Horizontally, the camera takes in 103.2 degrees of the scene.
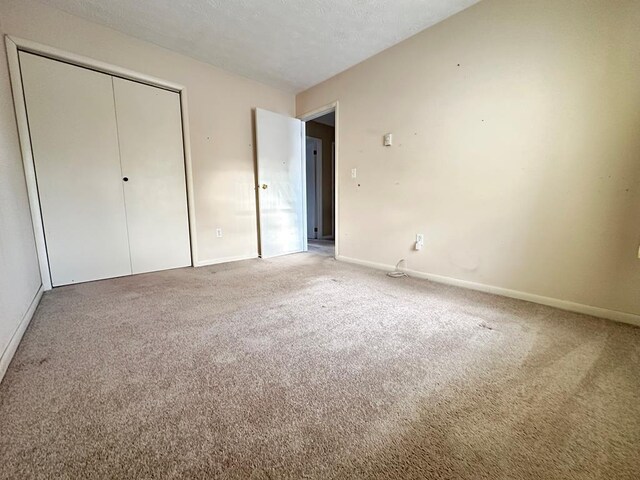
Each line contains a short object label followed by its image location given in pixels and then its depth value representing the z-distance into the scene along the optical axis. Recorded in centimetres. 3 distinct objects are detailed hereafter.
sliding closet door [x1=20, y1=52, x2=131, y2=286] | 212
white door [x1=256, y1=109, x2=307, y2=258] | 338
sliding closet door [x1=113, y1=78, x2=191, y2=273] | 253
